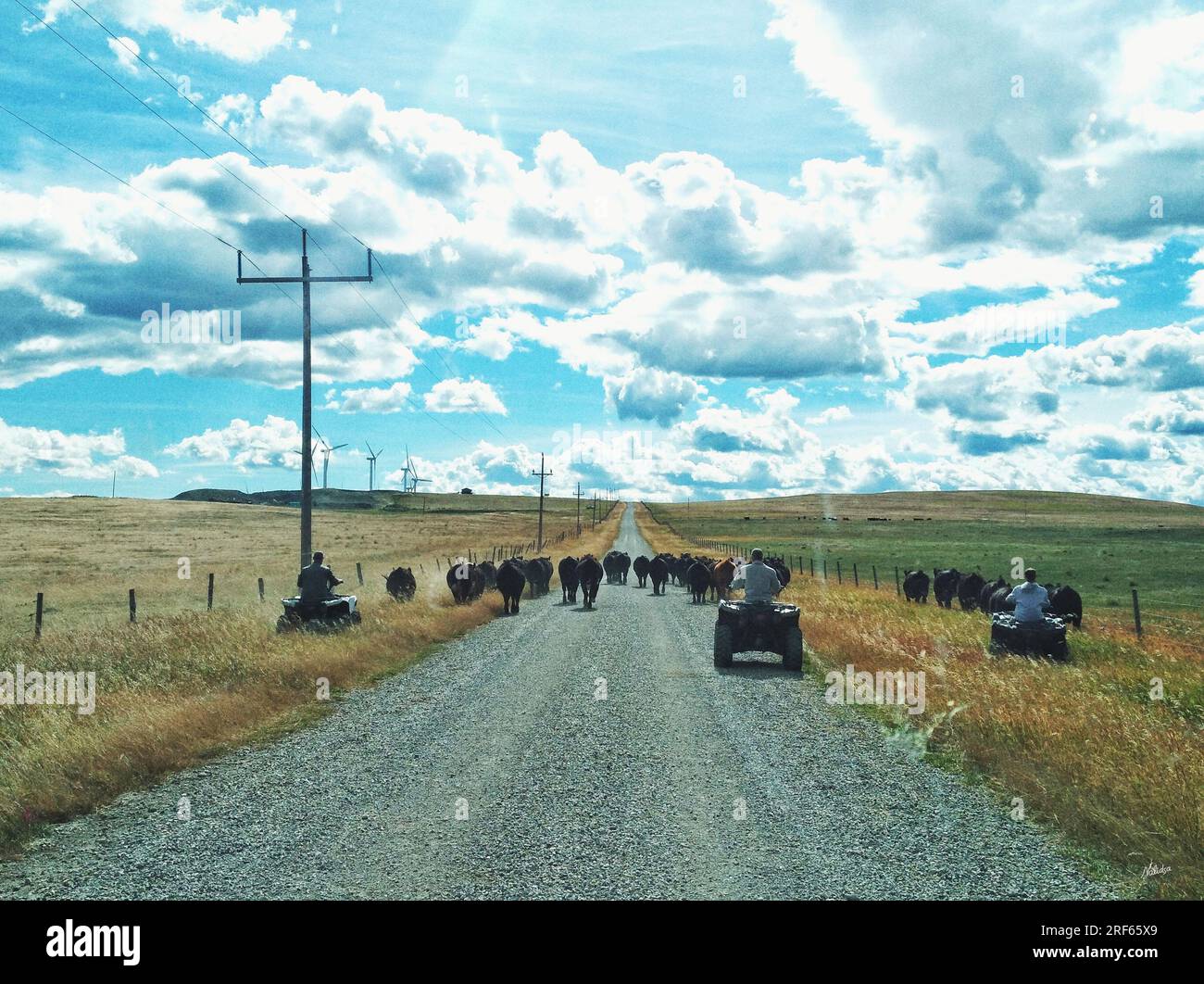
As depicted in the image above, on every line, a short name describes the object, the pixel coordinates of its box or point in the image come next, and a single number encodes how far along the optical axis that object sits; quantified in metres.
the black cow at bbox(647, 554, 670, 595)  36.53
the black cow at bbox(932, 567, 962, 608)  30.36
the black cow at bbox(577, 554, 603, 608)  29.92
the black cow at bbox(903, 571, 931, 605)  31.86
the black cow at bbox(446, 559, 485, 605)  27.28
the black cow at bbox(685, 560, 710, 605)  32.22
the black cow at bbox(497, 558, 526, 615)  27.33
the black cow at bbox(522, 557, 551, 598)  34.72
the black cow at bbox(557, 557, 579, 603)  30.95
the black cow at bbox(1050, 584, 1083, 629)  21.72
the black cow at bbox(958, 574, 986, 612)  28.55
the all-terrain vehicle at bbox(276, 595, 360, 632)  17.77
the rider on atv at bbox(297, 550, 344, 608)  17.95
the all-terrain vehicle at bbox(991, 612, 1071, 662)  15.44
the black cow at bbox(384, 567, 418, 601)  27.77
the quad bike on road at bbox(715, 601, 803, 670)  16.44
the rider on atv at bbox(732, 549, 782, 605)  16.50
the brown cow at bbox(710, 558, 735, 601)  30.67
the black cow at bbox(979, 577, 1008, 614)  26.05
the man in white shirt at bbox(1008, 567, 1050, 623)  15.50
